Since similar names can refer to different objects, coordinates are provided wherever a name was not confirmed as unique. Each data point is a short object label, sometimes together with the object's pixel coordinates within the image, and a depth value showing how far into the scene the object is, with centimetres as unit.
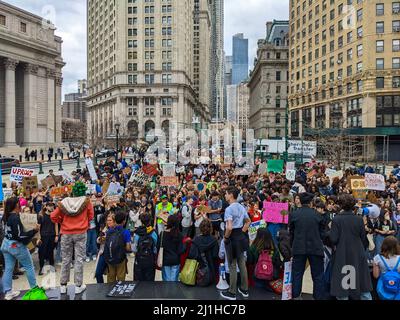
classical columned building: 5256
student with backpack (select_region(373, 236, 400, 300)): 532
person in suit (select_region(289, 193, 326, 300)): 587
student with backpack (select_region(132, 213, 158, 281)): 665
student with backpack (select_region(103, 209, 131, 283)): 650
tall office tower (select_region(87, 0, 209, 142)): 9275
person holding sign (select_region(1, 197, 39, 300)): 629
